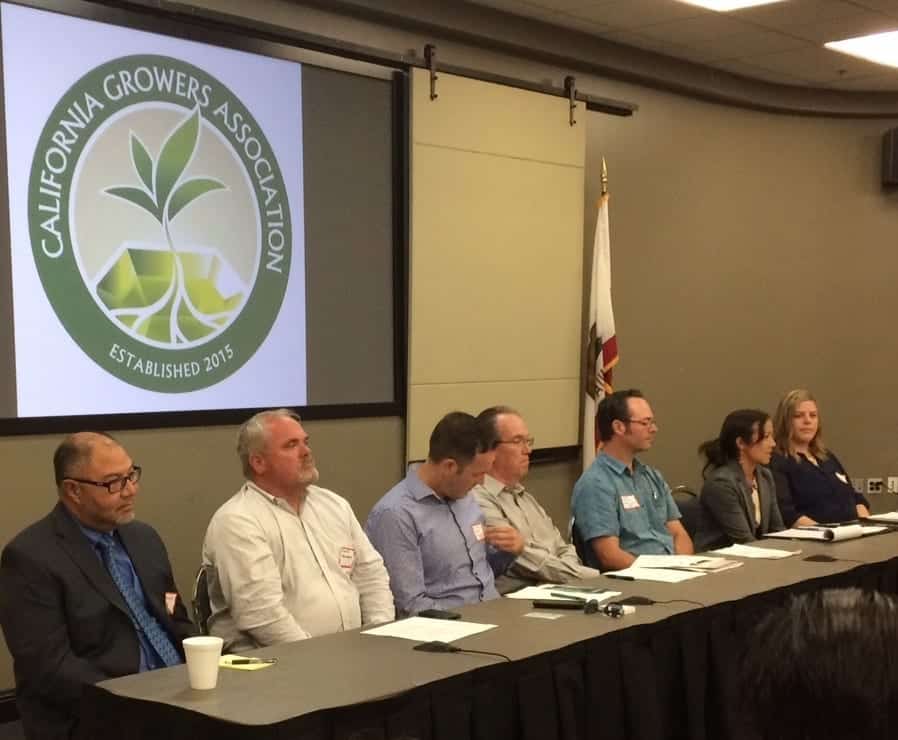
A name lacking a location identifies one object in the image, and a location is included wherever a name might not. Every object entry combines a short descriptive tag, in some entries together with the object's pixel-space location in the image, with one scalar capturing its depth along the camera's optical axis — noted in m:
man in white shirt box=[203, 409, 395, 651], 3.19
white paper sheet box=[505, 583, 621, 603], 3.33
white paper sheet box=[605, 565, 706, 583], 3.68
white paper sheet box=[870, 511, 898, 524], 5.06
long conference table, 2.38
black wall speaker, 7.86
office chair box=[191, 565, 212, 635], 3.35
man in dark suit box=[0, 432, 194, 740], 2.84
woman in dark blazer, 4.88
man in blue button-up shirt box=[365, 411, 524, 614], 3.64
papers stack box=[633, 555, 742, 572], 3.88
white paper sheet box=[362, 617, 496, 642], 2.91
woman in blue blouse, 5.41
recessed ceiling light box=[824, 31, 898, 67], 6.32
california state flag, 6.26
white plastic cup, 2.44
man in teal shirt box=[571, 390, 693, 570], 4.40
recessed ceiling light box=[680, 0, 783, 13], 5.60
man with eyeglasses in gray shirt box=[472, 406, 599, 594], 4.15
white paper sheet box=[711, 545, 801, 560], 4.15
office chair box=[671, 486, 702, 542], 5.04
